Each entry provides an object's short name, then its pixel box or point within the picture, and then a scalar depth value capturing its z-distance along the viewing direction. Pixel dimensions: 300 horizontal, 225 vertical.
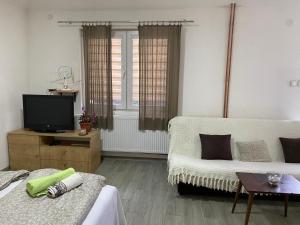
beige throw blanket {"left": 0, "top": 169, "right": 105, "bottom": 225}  1.53
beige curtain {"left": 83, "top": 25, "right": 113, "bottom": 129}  4.01
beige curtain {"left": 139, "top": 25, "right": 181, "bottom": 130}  3.88
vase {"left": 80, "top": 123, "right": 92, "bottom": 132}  3.83
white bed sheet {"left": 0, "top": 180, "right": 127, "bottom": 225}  1.72
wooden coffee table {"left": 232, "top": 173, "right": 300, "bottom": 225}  2.34
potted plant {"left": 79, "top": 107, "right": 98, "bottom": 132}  3.84
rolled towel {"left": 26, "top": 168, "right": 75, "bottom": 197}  1.79
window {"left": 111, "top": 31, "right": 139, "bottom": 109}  4.10
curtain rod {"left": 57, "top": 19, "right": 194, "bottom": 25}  3.90
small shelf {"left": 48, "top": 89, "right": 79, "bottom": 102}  4.06
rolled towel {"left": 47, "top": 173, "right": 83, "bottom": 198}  1.80
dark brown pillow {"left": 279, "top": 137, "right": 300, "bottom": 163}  3.30
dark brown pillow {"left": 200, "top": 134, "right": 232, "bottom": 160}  3.33
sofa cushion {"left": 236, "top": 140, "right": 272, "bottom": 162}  3.32
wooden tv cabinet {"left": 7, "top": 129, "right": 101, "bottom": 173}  3.66
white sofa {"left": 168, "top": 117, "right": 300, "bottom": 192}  2.98
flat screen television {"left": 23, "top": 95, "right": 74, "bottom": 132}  3.74
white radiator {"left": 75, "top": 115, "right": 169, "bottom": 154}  4.18
